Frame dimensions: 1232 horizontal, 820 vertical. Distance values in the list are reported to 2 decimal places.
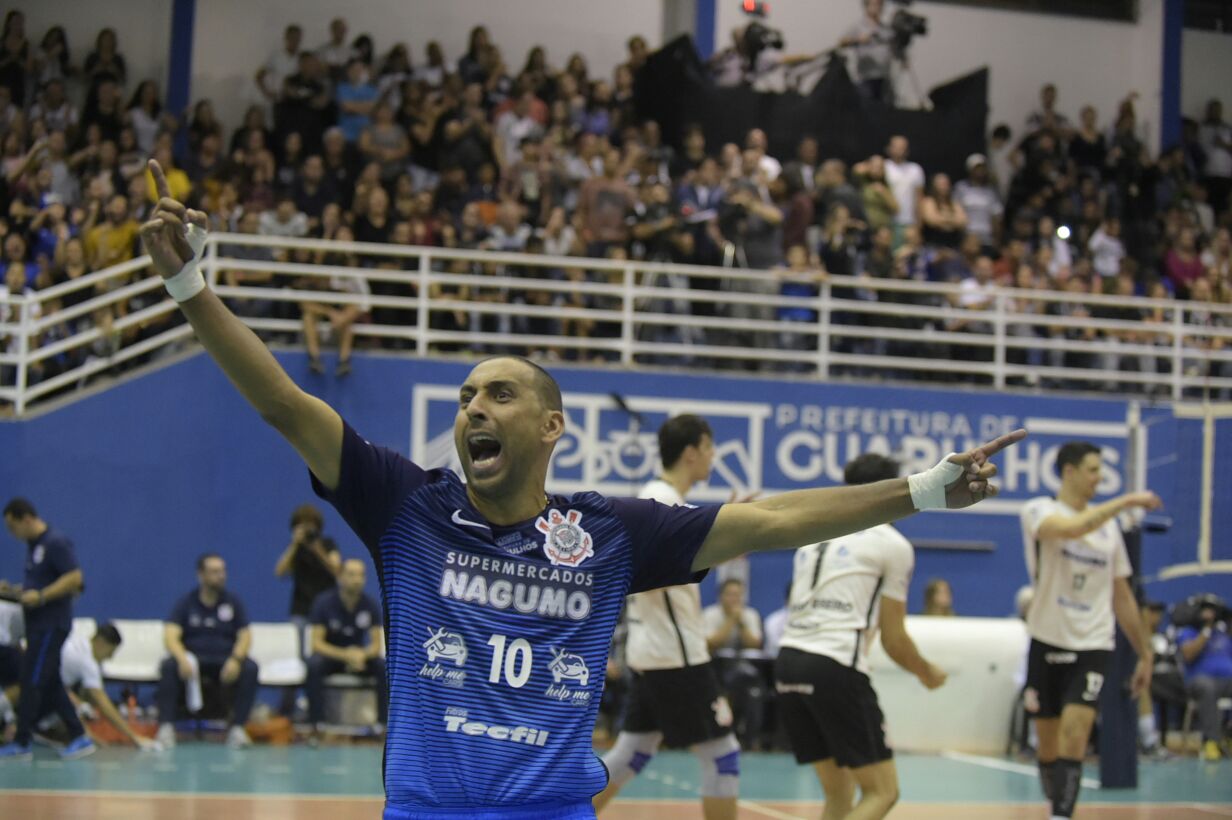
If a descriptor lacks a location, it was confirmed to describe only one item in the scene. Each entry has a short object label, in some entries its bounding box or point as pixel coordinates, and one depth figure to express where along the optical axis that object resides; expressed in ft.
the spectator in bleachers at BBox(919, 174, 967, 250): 66.80
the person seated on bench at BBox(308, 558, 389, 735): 48.39
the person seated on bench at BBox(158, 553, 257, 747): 46.80
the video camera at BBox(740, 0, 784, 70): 70.69
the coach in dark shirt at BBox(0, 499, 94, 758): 42.75
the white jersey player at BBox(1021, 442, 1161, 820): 31.27
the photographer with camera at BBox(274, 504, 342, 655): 50.72
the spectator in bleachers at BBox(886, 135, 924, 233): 66.49
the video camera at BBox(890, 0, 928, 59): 72.18
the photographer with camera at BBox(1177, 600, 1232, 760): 53.06
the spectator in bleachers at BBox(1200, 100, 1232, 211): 80.48
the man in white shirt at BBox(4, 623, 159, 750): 45.68
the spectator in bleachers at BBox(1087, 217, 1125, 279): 70.95
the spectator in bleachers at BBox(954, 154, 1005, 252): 70.13
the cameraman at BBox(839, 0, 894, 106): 72.69
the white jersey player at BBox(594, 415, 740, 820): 27.22
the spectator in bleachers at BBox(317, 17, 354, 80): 68.59
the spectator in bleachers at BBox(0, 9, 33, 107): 63.67
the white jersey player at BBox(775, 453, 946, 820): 25.77
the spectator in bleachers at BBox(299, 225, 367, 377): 54.19
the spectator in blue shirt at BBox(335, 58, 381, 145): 65.31
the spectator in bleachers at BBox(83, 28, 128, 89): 65.21
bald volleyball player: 13.35
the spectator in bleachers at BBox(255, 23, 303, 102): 67.51
